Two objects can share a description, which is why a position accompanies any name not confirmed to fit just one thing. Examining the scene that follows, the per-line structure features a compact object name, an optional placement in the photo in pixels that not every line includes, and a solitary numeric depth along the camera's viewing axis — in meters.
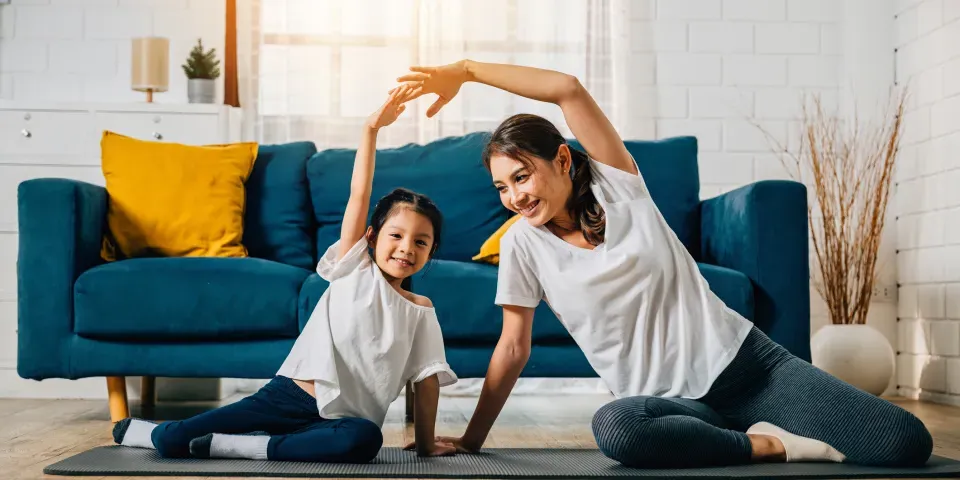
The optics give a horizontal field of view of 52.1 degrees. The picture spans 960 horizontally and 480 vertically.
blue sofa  2.51
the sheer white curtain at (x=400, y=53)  3.96
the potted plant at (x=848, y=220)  3.33
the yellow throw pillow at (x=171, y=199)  2.87
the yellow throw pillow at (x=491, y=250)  2.76
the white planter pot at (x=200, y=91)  3.64
